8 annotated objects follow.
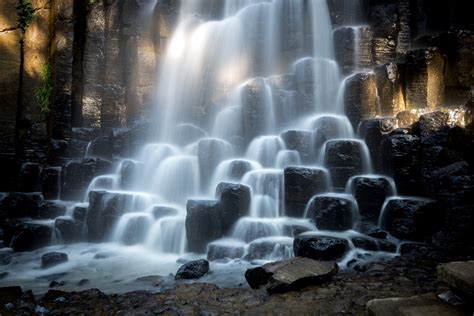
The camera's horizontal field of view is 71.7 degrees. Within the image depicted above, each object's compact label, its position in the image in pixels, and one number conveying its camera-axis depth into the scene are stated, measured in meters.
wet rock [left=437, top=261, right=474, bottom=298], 2.34
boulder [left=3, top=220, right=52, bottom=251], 9.24
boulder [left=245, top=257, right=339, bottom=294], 4.91
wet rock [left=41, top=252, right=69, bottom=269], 7.61
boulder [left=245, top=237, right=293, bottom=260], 7.30
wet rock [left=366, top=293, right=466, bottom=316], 2.46
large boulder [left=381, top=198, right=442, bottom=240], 7.72
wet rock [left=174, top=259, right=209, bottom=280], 6.26
